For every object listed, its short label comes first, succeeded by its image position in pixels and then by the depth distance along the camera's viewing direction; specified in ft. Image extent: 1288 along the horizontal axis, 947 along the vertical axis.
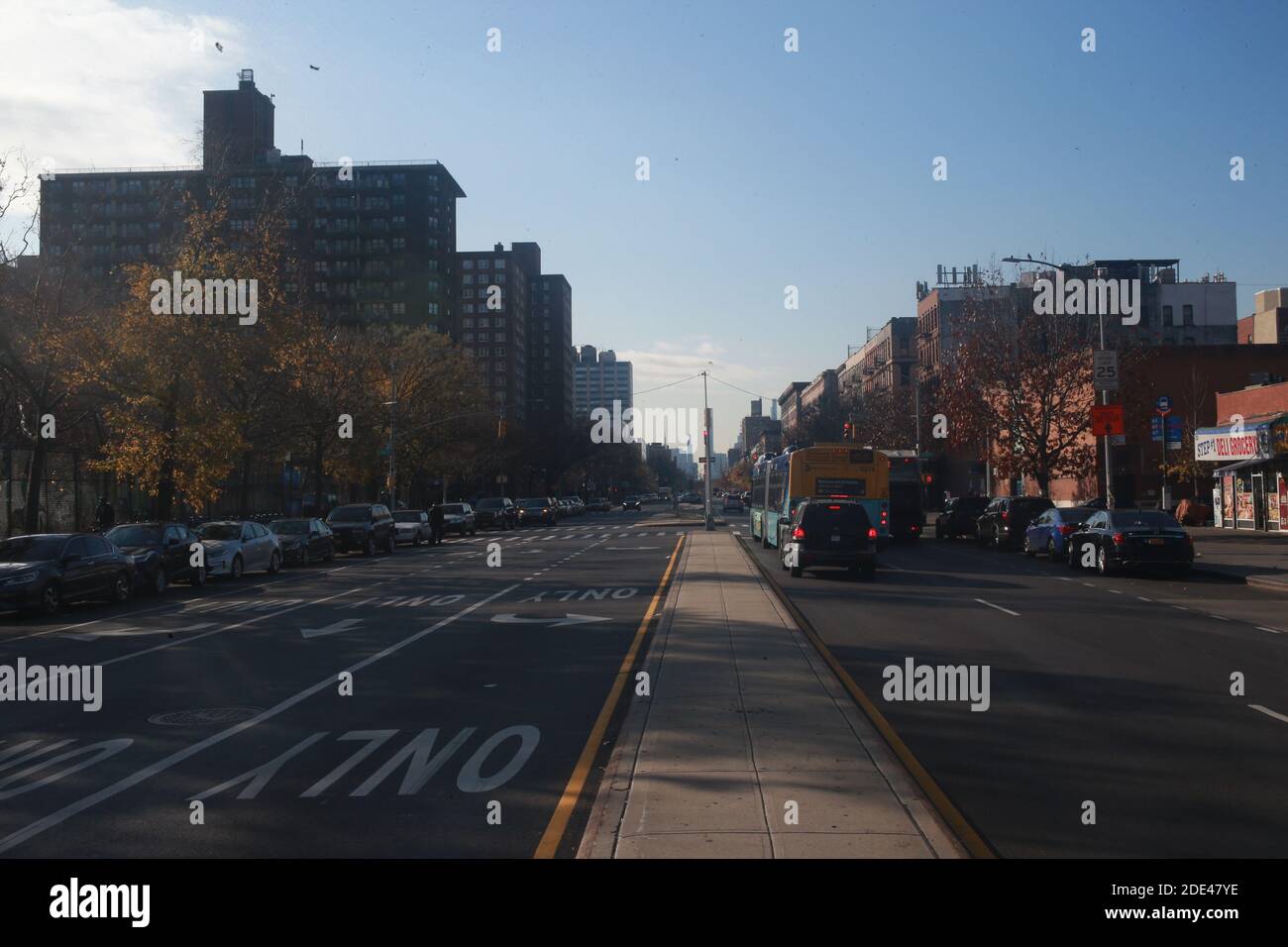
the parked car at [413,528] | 153.69
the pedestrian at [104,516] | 114.62
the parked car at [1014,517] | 119.24
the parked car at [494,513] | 212.43
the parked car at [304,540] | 108.47
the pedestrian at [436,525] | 159.84
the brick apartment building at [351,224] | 351.67
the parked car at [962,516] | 143.33
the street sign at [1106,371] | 108.78
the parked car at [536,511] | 238.07
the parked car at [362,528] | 128.57
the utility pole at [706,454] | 177.37
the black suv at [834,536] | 81.35
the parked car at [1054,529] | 100.32
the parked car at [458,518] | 180.65
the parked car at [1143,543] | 82.20
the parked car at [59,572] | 62.90
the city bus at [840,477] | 106.22
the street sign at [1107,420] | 110.83
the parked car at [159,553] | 77.51
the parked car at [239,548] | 89.86
